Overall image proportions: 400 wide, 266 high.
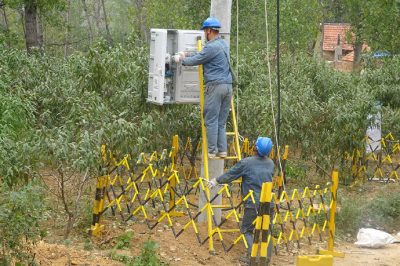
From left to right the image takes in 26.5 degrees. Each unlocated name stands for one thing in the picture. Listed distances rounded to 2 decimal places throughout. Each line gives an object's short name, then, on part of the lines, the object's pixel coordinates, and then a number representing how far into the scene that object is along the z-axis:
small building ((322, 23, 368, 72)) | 54.62
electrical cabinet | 11.31
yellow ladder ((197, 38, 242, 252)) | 11.36
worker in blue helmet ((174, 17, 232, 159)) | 11.01
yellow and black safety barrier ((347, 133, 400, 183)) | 18.00
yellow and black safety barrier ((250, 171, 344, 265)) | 9.27
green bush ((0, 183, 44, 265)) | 7.94
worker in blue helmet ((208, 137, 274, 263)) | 10.52
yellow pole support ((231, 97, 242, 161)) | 11.41
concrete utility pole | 11.62
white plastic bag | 12.58
